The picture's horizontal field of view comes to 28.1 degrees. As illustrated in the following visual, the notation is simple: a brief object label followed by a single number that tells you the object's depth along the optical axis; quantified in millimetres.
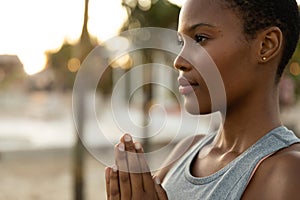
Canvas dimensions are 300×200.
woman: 1463
